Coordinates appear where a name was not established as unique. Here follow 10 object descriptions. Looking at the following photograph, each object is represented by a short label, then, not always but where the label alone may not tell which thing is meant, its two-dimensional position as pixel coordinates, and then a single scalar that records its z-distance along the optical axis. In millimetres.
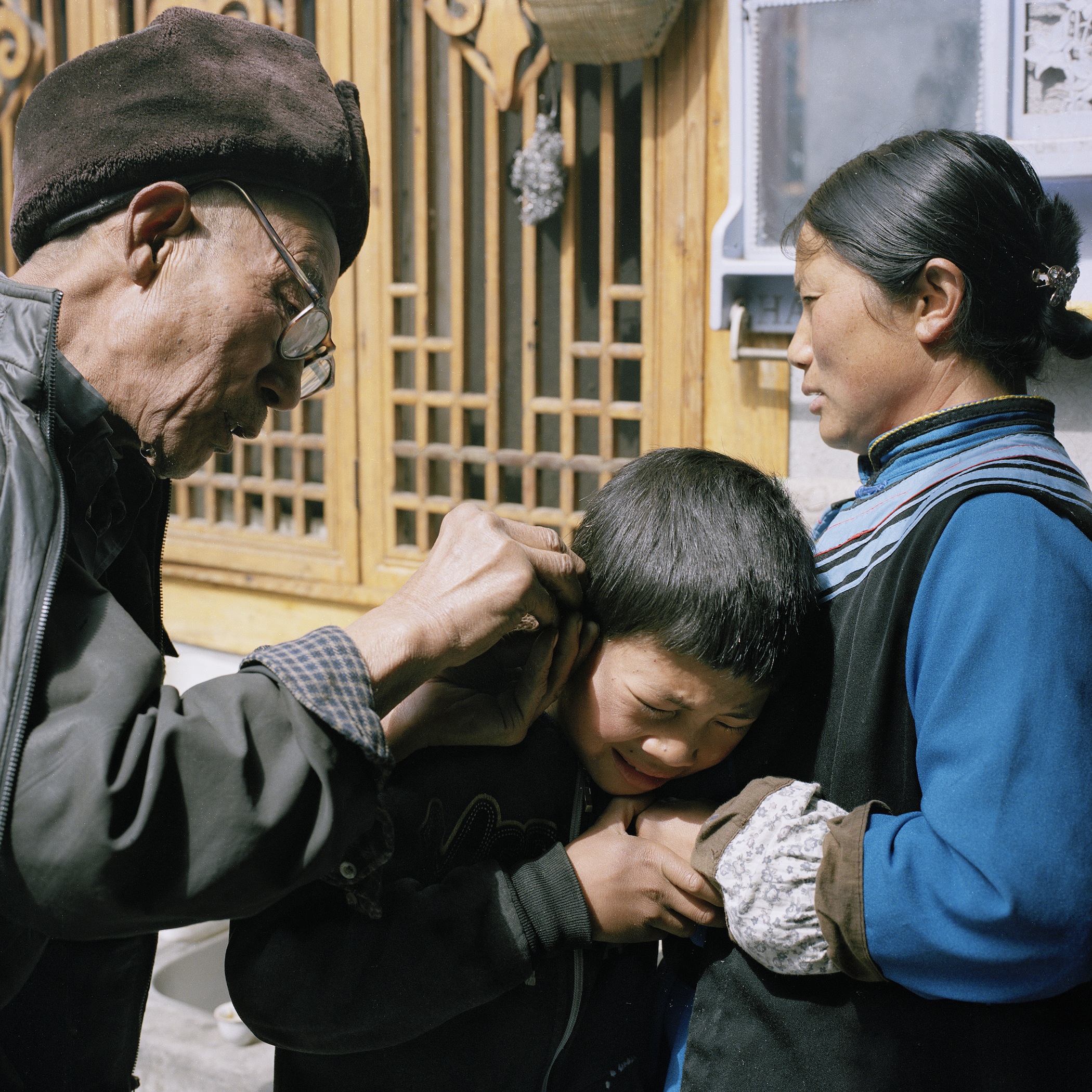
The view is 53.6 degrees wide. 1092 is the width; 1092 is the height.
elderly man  1068
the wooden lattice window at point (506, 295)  3652
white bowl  3127
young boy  1427
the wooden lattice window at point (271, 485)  4539
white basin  3529
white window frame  2689
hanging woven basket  3154
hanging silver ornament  3629
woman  1181
